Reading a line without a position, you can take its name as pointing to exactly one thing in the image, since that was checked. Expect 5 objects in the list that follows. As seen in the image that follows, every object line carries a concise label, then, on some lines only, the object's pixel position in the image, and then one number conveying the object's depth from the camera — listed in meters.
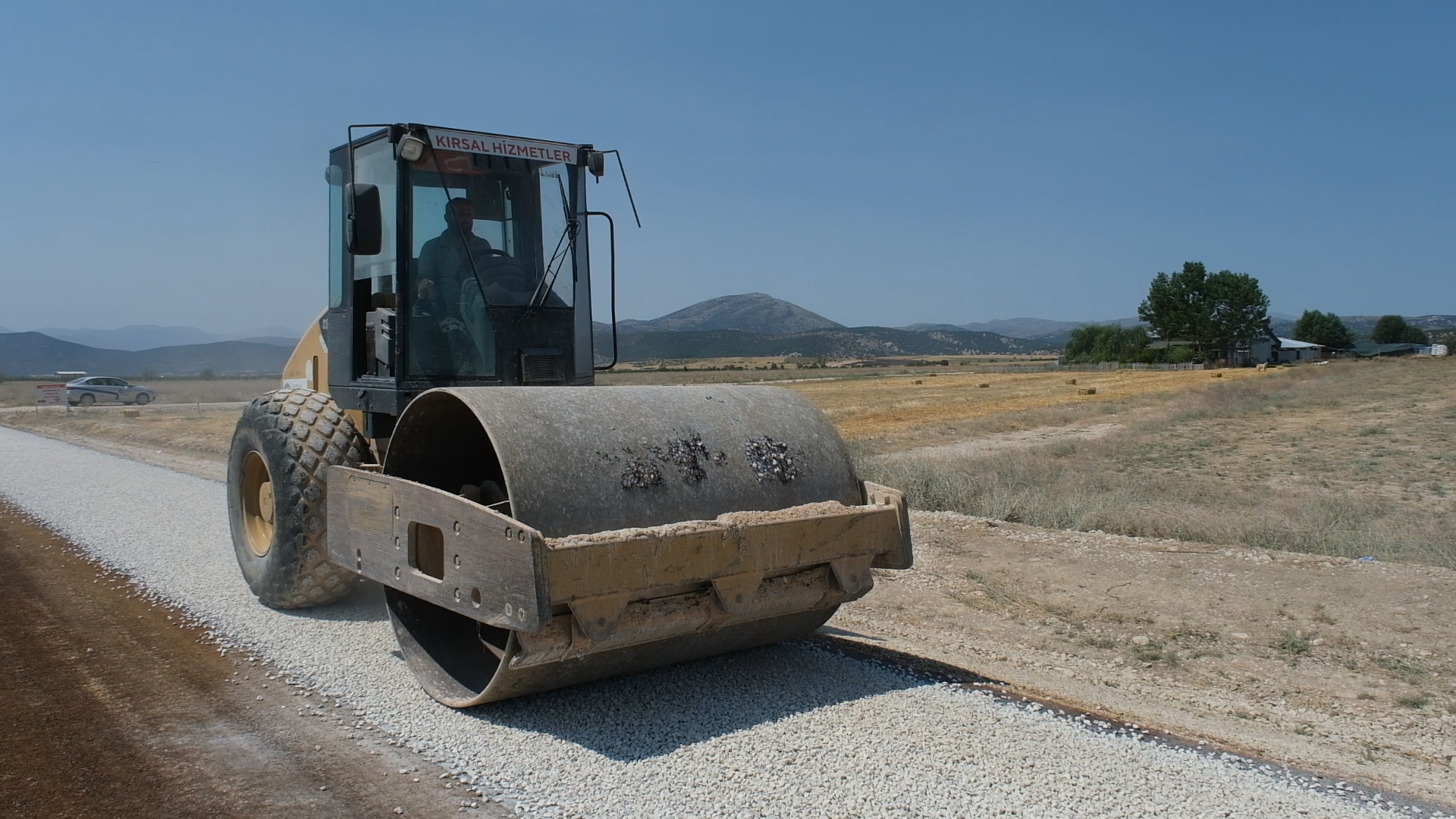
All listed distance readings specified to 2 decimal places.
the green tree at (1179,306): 102.44
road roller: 4.39
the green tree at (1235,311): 101.25
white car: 47.56
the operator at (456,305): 6.53
